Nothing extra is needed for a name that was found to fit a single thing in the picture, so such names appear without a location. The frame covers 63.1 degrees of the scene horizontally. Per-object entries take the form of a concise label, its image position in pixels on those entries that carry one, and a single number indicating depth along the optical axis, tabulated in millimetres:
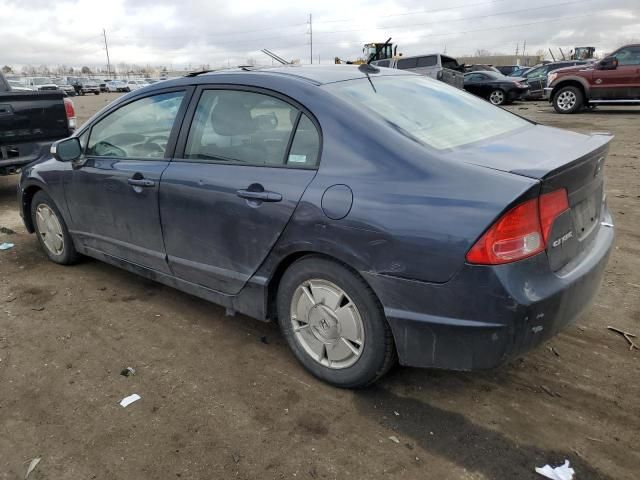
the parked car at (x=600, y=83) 14523
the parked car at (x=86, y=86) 49750
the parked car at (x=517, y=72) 30898
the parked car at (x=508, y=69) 34088
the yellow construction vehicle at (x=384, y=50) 27520
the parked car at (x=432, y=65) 17891
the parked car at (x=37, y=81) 39544
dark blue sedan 2182
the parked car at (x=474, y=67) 24089
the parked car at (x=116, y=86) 56062
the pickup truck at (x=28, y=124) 6566
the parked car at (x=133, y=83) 56250
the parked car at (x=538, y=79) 22500
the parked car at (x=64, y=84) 39869
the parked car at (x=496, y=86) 19828
